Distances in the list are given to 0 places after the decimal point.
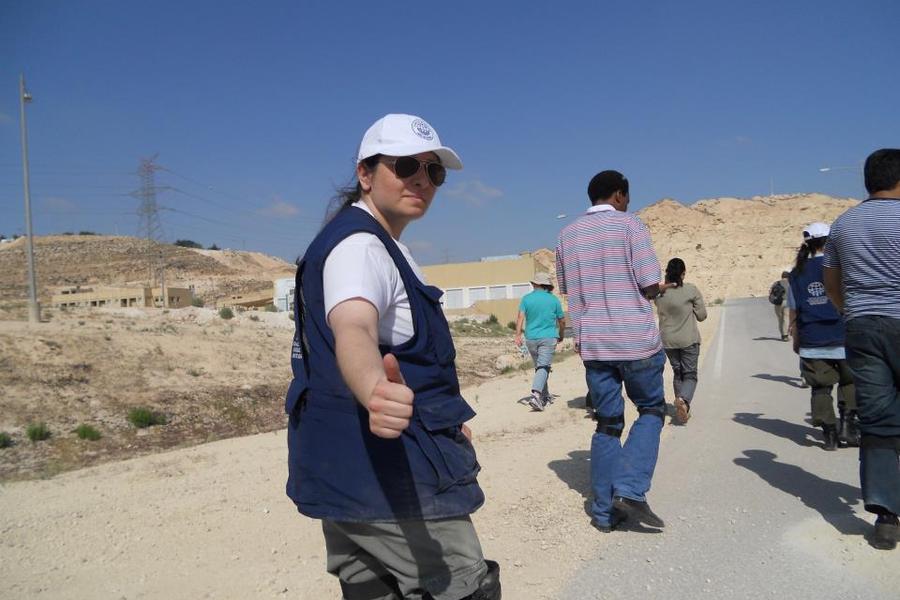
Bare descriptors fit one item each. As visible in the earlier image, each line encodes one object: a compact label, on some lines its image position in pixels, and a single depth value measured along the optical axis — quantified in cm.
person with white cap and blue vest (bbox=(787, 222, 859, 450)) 607
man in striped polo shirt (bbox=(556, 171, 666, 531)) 434
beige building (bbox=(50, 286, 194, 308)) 4959
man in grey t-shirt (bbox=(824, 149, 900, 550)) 383
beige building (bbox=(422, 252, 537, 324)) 5453
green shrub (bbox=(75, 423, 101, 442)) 1098
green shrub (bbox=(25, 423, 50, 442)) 1080
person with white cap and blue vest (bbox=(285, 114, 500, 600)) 197
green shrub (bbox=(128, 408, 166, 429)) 1191
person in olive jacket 792
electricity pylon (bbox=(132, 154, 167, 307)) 7831
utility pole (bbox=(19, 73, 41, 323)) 2083
